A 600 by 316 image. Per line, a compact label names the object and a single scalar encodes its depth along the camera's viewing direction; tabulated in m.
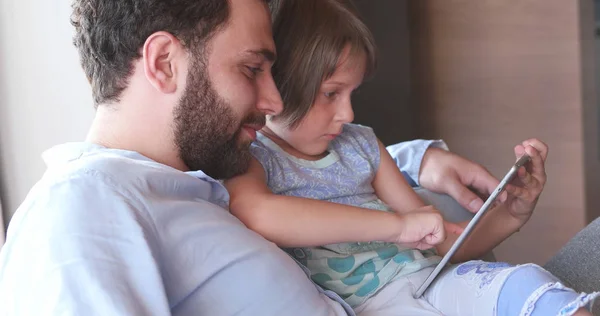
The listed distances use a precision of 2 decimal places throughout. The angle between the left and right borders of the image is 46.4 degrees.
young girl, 1.05
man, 0.72
